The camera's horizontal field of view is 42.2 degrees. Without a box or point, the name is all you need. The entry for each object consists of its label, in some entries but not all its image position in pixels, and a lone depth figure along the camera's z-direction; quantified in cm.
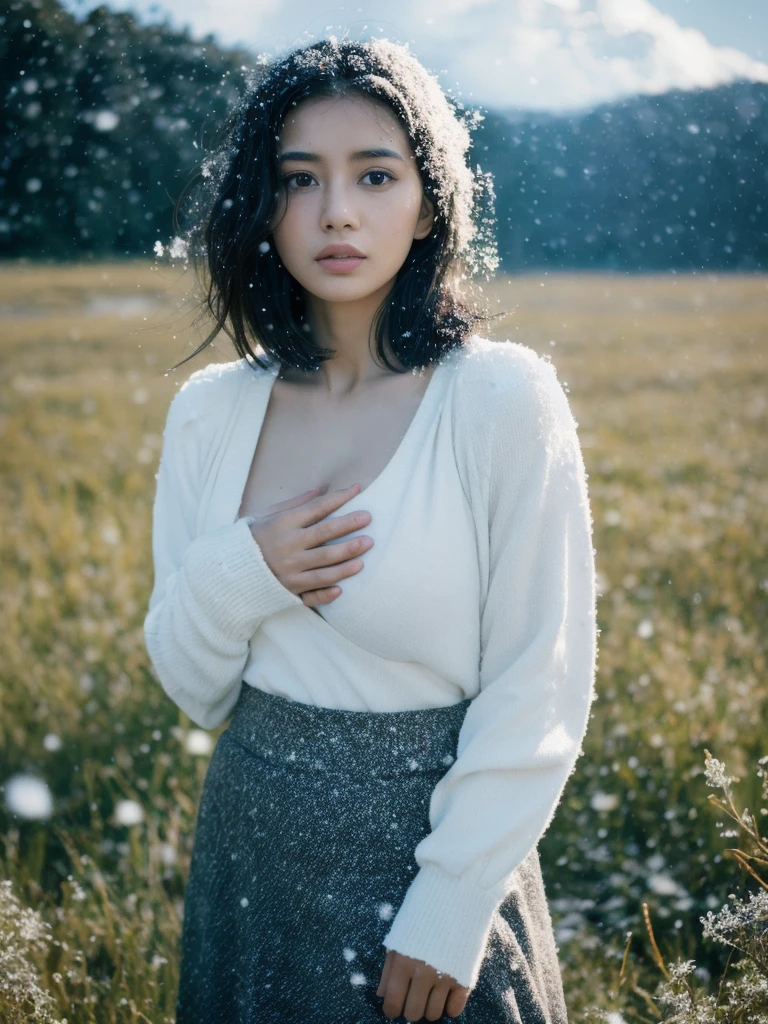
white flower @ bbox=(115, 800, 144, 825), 283
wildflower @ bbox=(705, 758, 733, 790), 154
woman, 150
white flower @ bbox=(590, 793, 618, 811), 267
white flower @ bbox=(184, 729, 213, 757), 297
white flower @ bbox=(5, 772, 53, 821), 292
